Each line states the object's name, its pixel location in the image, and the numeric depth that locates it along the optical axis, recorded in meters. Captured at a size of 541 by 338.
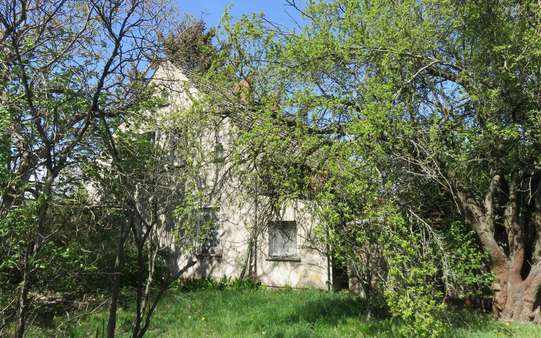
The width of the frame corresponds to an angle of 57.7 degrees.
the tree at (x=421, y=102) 8.03
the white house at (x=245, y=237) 8.65
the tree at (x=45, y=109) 3.38
